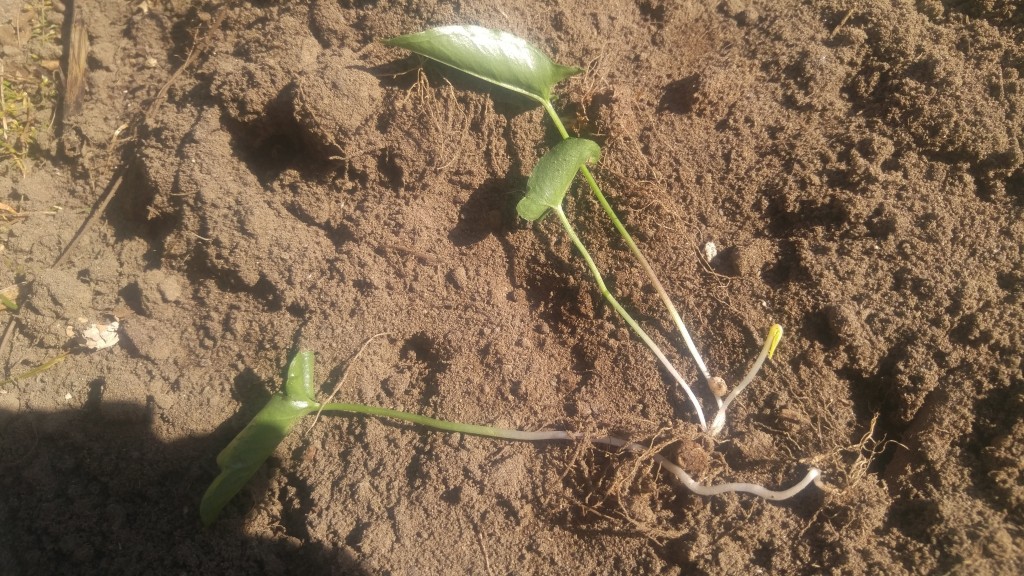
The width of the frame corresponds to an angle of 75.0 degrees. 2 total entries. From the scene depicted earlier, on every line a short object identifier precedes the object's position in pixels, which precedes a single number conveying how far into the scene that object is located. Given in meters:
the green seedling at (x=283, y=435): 0.21
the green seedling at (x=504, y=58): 0.22
